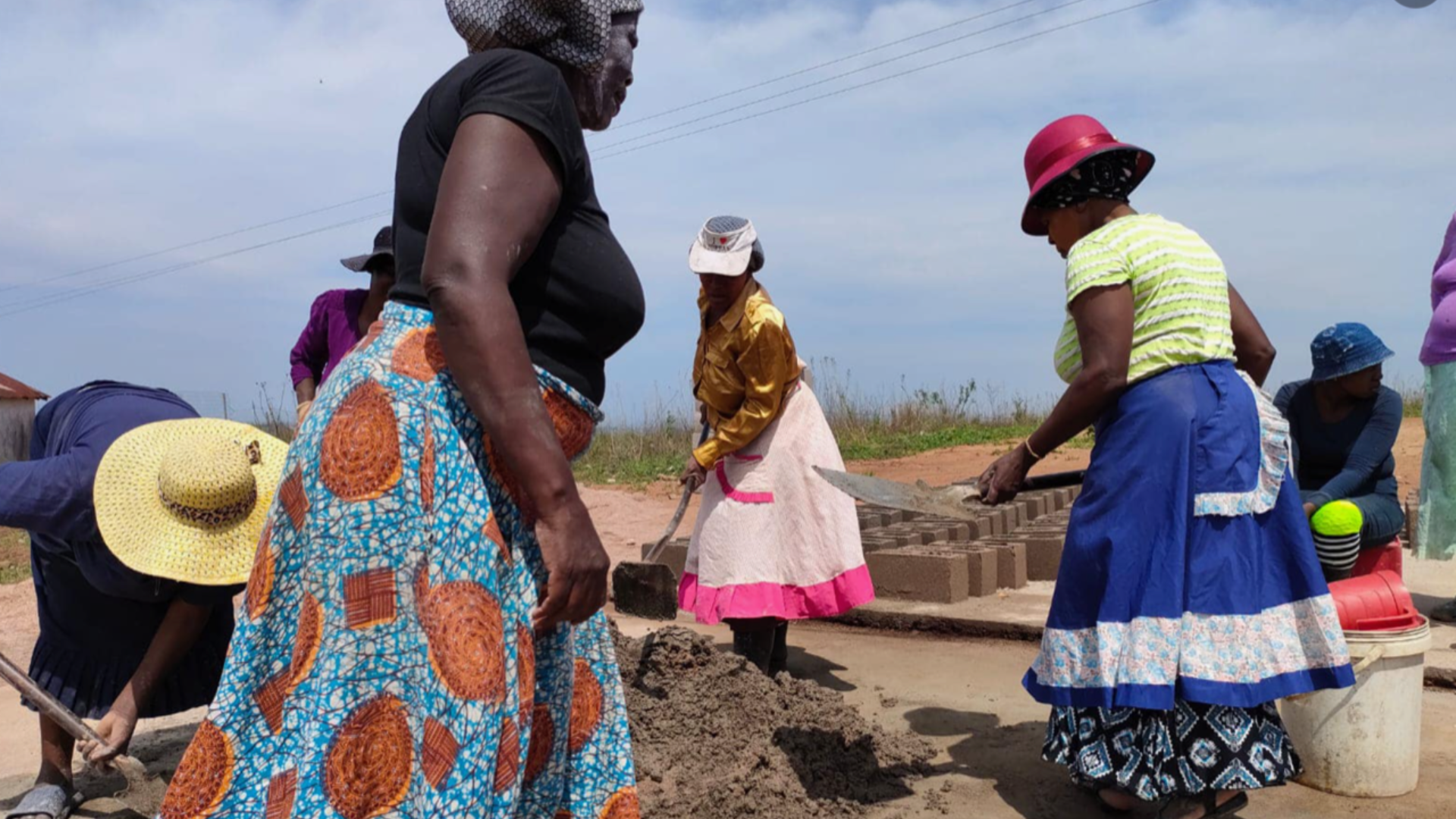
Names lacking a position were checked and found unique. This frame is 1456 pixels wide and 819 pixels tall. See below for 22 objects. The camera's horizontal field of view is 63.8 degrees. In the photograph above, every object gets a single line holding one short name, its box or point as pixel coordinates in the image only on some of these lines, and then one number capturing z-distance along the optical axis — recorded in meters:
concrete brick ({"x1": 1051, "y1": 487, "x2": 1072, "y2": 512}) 9.39
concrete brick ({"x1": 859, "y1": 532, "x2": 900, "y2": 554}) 6.38
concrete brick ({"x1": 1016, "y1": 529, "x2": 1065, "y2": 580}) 6.70
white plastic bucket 3.19
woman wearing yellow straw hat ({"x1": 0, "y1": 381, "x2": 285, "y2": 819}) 2.79
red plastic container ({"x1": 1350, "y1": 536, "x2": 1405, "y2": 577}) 4.30
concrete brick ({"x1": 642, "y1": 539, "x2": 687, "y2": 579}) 6.86
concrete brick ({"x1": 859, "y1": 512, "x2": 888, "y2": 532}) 7.47
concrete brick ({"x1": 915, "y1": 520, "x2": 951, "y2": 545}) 7.03
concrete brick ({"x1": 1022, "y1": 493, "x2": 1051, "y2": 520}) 8.51
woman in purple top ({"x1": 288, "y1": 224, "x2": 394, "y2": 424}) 4.19
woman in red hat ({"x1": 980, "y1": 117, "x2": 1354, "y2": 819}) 2.80
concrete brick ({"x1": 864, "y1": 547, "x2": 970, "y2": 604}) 5.90
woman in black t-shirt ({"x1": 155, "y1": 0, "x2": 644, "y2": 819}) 1.55
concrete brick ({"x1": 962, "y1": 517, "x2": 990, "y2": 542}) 7.45
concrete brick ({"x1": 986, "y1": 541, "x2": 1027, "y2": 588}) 6.40
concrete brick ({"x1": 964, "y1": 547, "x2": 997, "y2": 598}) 6.11
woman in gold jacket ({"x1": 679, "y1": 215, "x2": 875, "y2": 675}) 4.53
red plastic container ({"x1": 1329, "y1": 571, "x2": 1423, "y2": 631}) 3.20
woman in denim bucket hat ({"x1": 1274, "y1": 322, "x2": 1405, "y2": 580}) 4.72
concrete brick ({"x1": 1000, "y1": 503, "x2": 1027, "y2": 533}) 7.76
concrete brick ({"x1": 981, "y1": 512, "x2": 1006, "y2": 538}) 7.56
